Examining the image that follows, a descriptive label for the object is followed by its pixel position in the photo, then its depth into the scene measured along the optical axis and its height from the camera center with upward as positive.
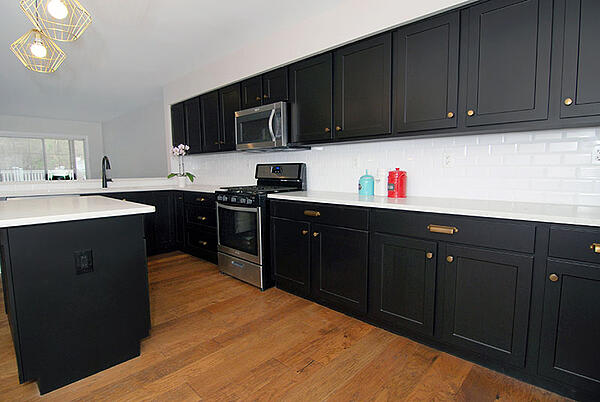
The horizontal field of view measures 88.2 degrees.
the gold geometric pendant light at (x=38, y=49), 2.13 +1.41
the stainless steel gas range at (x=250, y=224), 2.89 -0.46
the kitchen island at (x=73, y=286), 1.51 -0.58
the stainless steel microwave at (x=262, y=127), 3.02 +0.52
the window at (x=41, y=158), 6.52 +0.45
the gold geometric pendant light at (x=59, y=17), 1.73 +1.48
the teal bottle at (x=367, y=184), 2.64 -0.07
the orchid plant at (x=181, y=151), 4.50 +0.39
